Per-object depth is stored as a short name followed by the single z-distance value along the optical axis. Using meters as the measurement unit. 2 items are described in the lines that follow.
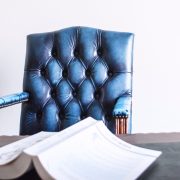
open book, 0.56
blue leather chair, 1.40
